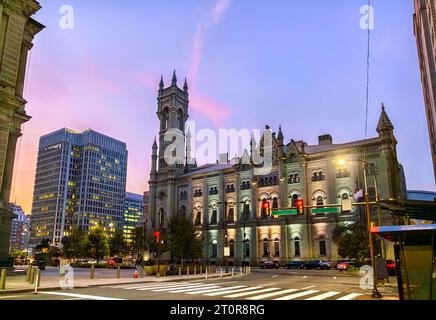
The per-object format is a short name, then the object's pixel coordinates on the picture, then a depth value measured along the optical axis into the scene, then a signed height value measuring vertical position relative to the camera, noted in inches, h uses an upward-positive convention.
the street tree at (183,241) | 1647.4 +0.2
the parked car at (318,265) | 2007.9 -139.4
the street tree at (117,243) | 2625.5 -13.4
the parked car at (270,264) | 2208.4 -149.0
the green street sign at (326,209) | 990.2 +89.8
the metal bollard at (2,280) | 617.0 -67.3
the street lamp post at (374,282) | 631.8 -76.9
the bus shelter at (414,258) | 383.9 -20.2
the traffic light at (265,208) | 965.8 +90.1
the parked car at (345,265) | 1724.9 -125.0
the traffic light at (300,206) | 930.5 +91.7
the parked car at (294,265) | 2169.8 -149.1
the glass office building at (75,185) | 6441.9 +1075.9
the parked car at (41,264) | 1401.5 -90.0
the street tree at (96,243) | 2432.3 -11.3
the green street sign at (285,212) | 1000.2 +84.0
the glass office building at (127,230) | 7322.8 +247.0
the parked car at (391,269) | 1339.1 -109.4
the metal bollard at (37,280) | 621.9 -71.1
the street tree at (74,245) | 2702.8 -27.9
